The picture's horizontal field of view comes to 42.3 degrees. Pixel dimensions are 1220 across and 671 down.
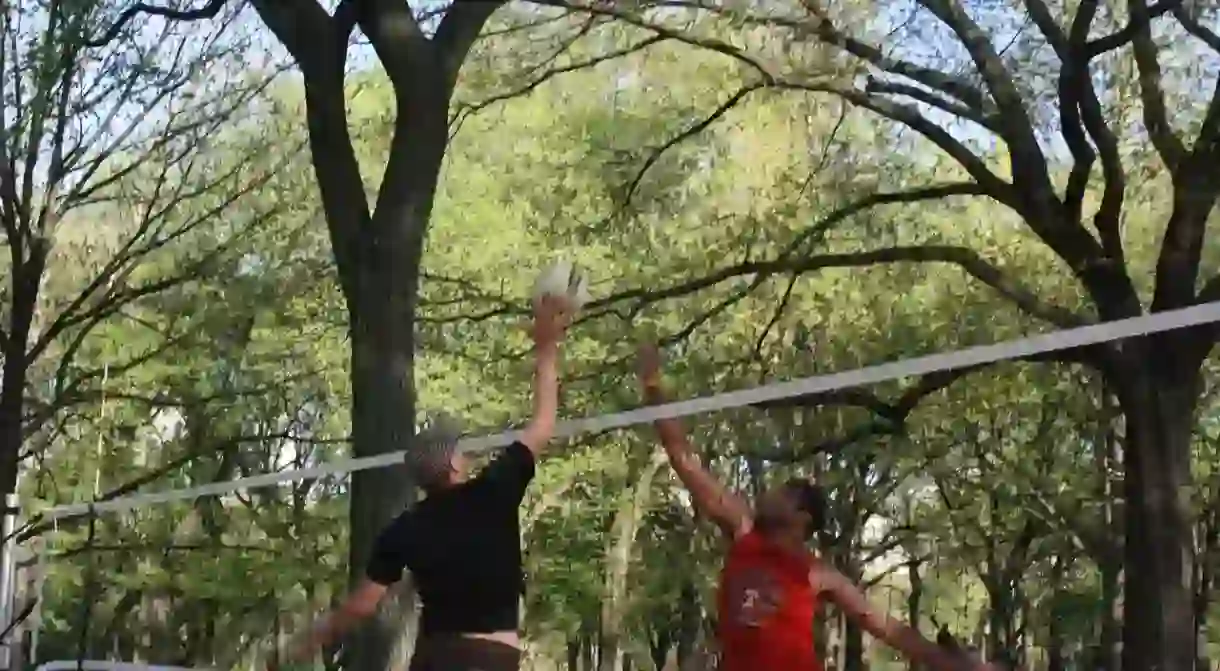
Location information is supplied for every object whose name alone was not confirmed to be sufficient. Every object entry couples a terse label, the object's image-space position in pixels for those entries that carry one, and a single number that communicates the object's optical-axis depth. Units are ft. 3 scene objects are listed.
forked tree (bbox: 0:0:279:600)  48.32
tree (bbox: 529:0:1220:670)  34.86
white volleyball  14.42
